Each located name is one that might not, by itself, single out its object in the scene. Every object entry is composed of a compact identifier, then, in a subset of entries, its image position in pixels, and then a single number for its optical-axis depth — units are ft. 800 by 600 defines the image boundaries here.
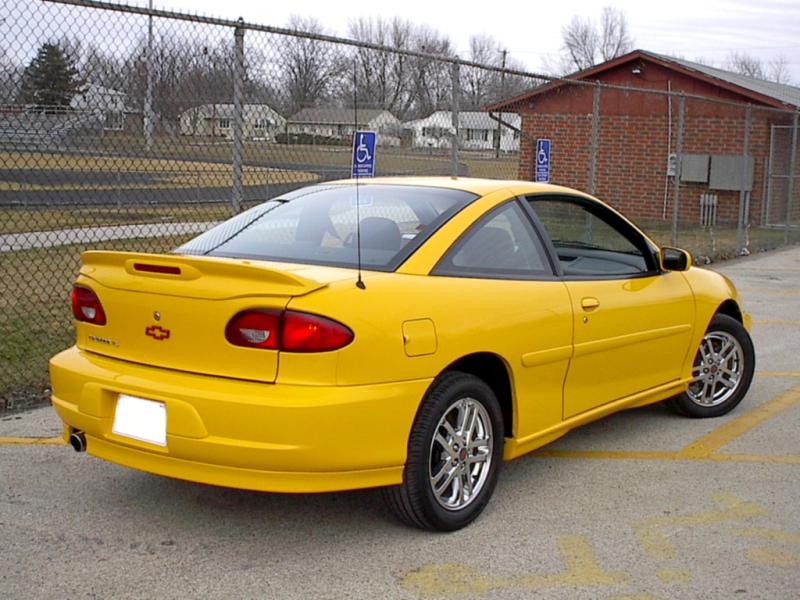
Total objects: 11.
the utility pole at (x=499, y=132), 36.91
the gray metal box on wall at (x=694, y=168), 67.72
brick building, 68.03
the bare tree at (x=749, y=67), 274.36
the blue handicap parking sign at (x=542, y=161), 35.86
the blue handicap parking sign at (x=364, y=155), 25.33
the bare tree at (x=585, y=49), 260.01
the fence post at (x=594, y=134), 37.65
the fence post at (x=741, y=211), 50.89
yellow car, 12.59
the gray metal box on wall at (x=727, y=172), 66.08
